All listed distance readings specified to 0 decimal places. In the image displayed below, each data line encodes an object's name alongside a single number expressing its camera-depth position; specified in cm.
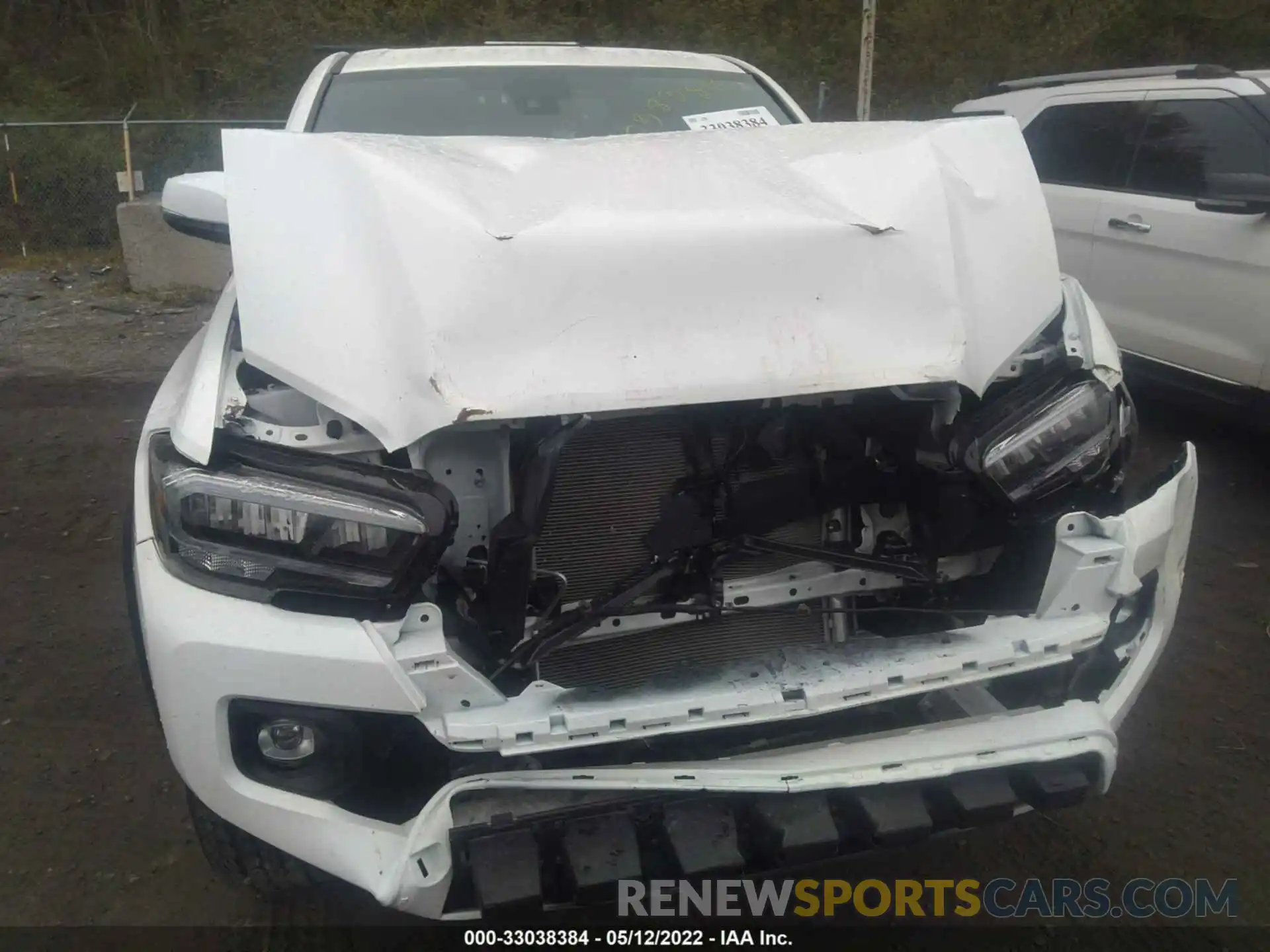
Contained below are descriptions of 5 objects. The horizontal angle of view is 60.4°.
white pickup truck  190
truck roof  378
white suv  475
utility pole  656
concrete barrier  935
